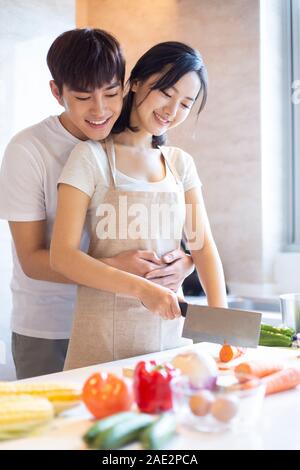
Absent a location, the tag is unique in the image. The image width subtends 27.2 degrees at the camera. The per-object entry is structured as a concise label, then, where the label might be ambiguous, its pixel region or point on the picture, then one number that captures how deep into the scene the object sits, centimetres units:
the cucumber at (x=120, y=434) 82
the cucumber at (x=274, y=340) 165
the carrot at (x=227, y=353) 138
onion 94
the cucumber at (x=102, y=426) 83
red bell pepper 95
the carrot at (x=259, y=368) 116
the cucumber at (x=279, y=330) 167
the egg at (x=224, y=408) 87
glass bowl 87
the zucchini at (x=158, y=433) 81
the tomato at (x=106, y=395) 94
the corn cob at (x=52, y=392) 97
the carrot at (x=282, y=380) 110
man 148
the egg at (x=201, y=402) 87
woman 140
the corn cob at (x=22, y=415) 86
